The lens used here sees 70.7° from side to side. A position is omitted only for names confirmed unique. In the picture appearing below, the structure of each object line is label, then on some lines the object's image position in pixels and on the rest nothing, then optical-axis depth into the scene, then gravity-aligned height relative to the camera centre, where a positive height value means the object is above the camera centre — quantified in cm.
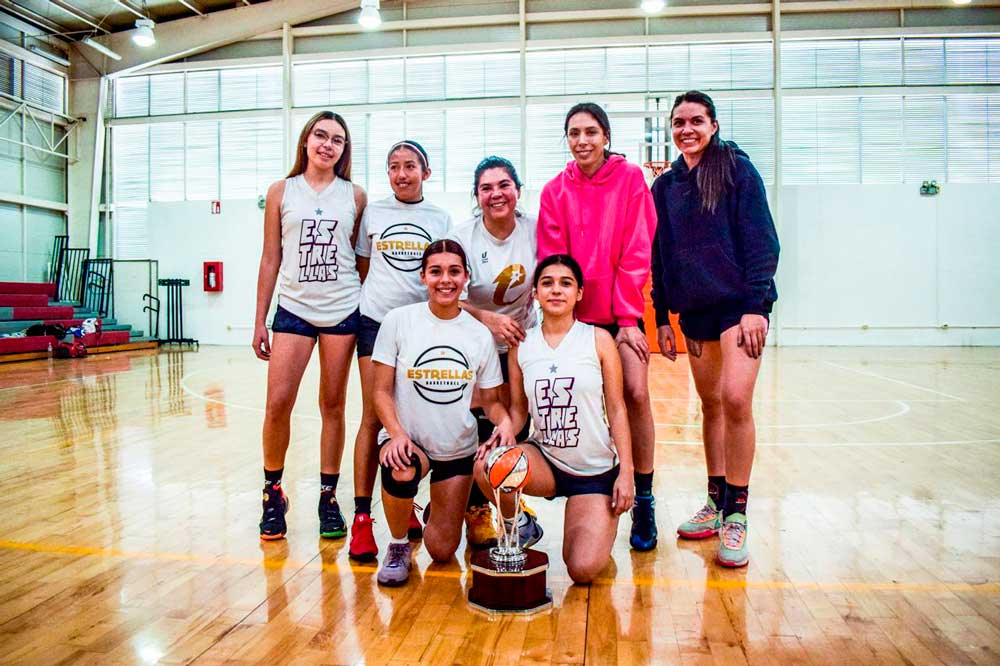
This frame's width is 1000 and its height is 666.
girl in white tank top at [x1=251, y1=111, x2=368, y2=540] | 265 +15
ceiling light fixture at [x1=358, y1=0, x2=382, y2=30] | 1084 +493
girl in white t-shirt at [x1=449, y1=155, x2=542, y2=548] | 252 +25
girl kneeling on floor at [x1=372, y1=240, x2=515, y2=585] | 235 -17
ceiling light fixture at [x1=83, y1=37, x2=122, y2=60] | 1292 +533
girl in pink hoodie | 245 +34
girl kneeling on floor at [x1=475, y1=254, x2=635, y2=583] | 232 -25
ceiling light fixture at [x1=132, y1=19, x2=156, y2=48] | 1213 +519
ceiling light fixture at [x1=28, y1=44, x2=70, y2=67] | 1380 +552
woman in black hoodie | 239 +23
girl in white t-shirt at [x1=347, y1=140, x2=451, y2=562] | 260 +31
